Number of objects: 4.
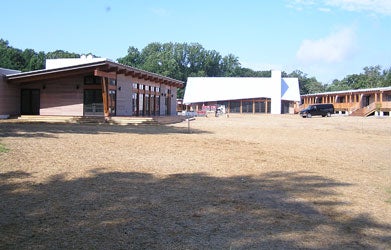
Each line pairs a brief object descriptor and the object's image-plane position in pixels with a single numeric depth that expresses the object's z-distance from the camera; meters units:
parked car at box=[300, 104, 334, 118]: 50.65
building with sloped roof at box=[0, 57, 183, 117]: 26.39
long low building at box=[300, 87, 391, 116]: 51.20
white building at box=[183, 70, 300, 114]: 68.12
